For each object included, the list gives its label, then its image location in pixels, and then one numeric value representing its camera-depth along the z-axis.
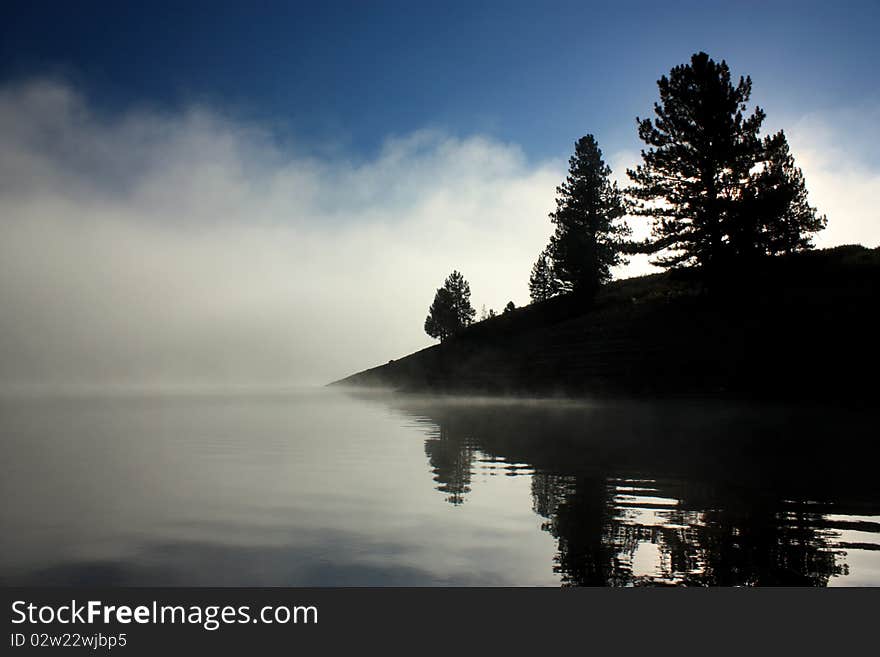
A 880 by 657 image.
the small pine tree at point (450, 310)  85.69
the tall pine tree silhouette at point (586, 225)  51.47
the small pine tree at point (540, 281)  72.56
